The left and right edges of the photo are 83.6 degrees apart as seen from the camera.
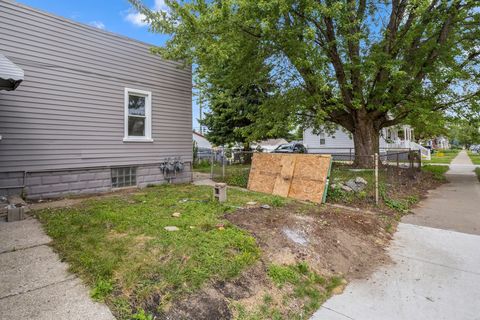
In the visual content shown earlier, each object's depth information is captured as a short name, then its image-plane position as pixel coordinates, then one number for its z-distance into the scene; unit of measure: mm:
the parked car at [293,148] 22719
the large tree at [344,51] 8031
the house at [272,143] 47594
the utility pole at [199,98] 15761
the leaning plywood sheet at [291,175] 6887
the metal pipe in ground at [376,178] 6285
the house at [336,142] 24094
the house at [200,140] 37375
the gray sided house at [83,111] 5957
